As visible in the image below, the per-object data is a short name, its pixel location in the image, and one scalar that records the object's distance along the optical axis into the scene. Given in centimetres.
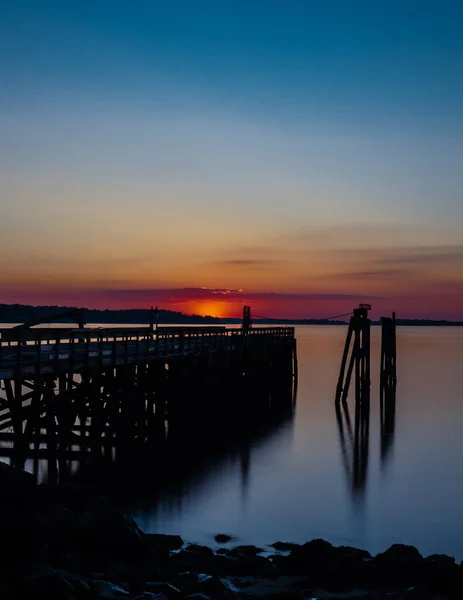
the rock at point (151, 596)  1028
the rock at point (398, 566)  1244
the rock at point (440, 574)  1203
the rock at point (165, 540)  1393
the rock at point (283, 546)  1491
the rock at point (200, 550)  1348
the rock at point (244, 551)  1393
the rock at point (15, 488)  1209
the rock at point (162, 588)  1102
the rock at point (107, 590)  1064
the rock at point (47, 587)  991
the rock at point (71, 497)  1327
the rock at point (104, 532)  1271
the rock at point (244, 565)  1279
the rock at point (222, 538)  1556
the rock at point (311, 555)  1317
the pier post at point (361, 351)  3747
